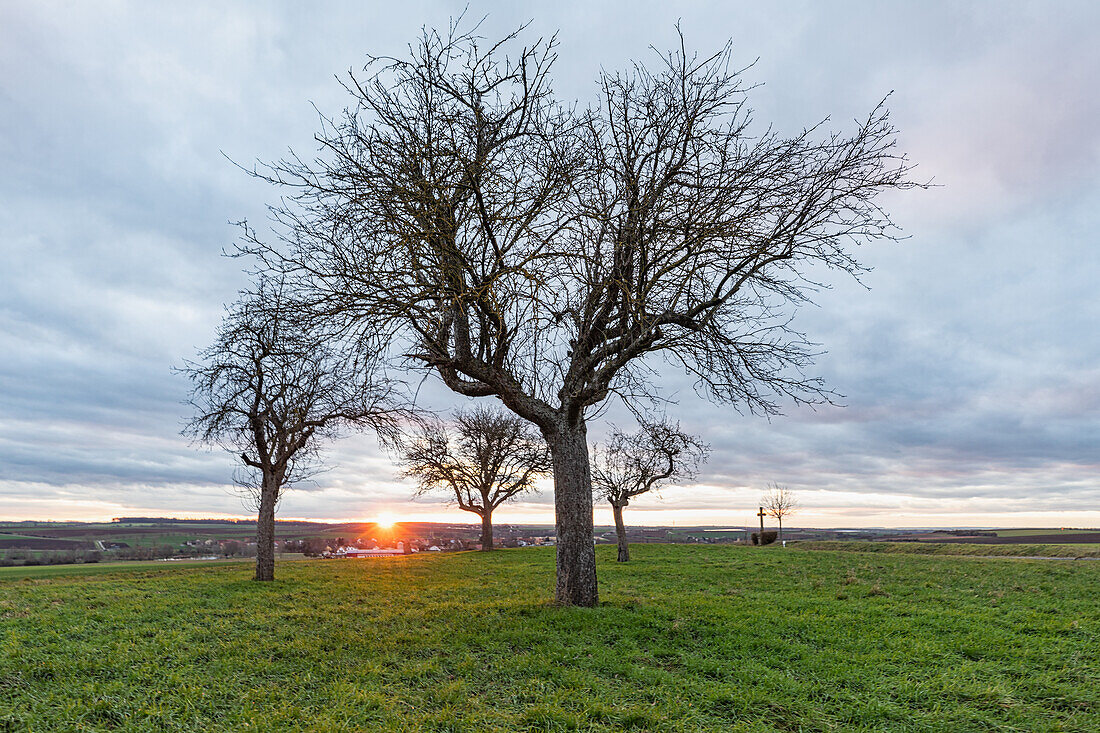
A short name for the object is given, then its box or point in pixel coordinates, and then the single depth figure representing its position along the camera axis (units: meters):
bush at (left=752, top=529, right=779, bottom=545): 40.62
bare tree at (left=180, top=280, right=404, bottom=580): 17.62
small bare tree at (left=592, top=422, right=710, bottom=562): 26.08
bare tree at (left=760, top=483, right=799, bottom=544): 47.66
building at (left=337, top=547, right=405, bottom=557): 36.47
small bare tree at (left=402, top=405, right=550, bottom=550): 34.12
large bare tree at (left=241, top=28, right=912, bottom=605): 8.76
